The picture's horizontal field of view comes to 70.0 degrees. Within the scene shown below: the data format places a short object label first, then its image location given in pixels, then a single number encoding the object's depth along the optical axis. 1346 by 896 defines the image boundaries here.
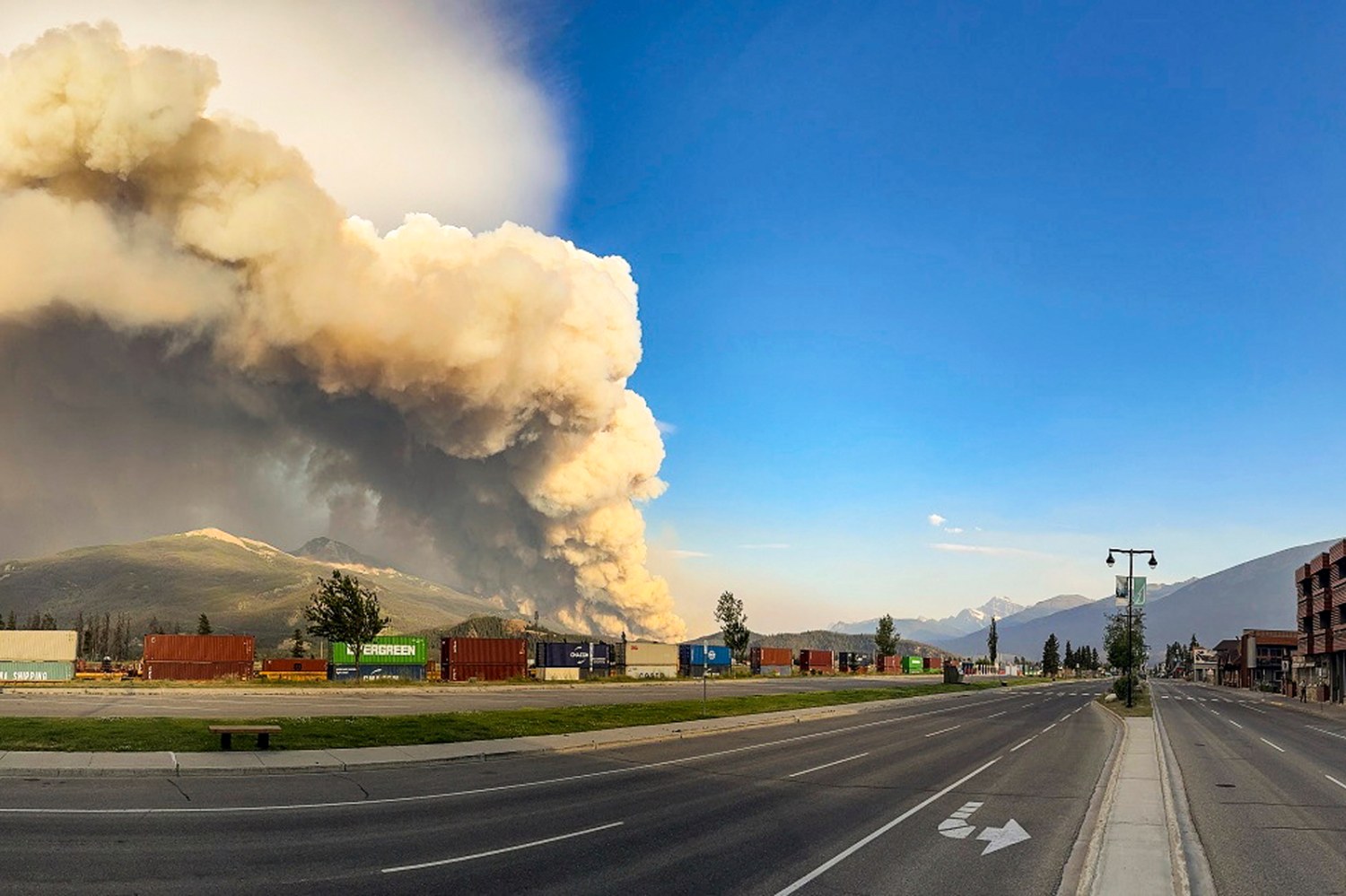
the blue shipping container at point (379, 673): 77.44
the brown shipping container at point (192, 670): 71.00
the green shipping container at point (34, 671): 66.62
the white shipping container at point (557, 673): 85.19
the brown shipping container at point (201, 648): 71.44
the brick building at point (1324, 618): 80.00
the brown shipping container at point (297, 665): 77.44
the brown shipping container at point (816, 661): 134.38
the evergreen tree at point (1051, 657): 179.62
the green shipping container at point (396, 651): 79.69
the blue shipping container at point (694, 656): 105.56
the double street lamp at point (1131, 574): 51.76
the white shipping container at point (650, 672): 95.19
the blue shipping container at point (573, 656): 87.50
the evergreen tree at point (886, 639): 163.00
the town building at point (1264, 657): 138.38
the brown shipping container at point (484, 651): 78.31
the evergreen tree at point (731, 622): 142.62
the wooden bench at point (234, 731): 22.19
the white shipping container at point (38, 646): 69.50
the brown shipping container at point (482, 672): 77.50
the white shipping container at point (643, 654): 95.81
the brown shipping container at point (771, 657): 123.69
